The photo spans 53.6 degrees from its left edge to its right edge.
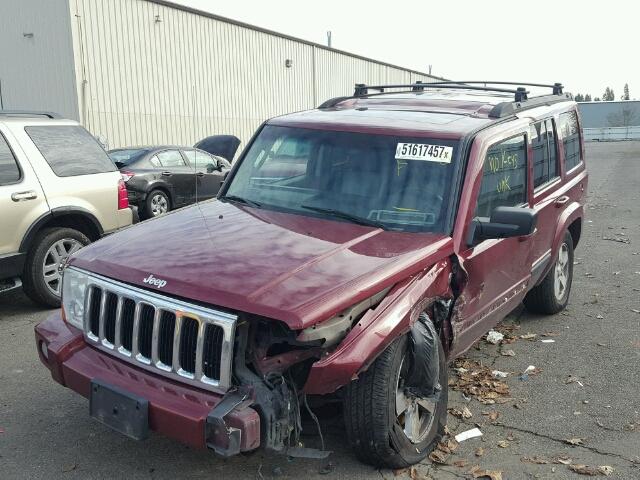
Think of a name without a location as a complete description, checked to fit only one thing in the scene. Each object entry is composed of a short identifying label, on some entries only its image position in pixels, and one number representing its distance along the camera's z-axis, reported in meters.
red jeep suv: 2.83
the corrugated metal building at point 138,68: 17.38
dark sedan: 12.02
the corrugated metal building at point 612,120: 55.94
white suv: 5.86
